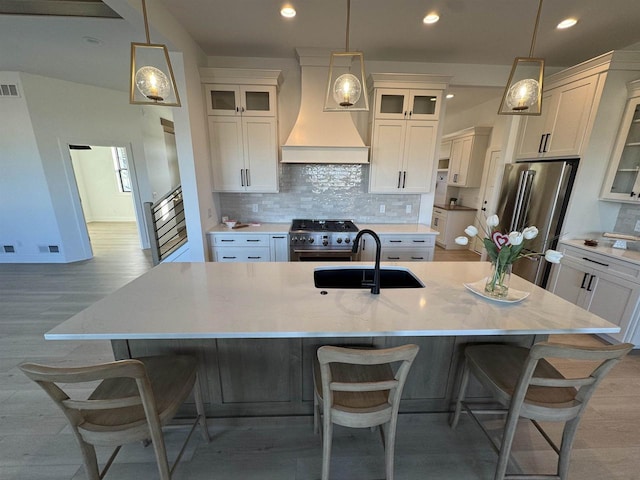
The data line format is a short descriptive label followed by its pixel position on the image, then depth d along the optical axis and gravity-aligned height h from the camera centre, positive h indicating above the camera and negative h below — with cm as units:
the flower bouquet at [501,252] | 138 -38
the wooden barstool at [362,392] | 98 -99
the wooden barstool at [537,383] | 106 -98
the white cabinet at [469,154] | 512 +49
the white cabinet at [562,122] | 267 +65
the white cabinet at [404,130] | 312 +58
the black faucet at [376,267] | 142 -51
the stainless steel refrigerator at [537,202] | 286 -26
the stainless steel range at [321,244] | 316 -80
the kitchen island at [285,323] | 121 -68
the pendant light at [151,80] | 145 +52
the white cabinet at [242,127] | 305 +57
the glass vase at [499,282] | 151 -60
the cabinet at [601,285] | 229 -98
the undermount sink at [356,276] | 194 -73
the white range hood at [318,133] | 316 +52
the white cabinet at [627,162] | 252 +20
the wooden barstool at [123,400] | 90 -100
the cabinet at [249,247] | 324 -88
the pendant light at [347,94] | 172 +54
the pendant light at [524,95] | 160 +52
